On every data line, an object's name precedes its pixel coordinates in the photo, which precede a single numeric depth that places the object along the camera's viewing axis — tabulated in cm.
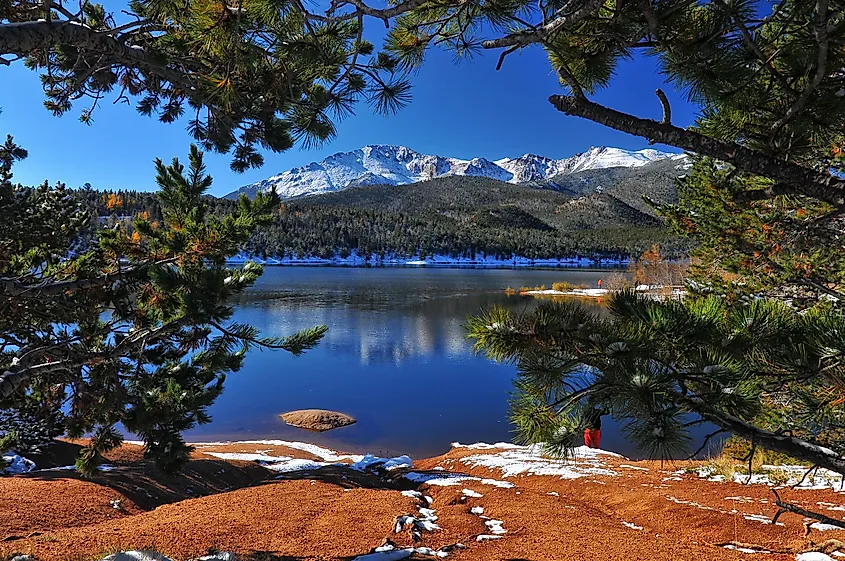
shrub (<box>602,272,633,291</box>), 4821
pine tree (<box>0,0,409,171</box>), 214
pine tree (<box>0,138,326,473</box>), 390
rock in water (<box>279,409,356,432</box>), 1489
